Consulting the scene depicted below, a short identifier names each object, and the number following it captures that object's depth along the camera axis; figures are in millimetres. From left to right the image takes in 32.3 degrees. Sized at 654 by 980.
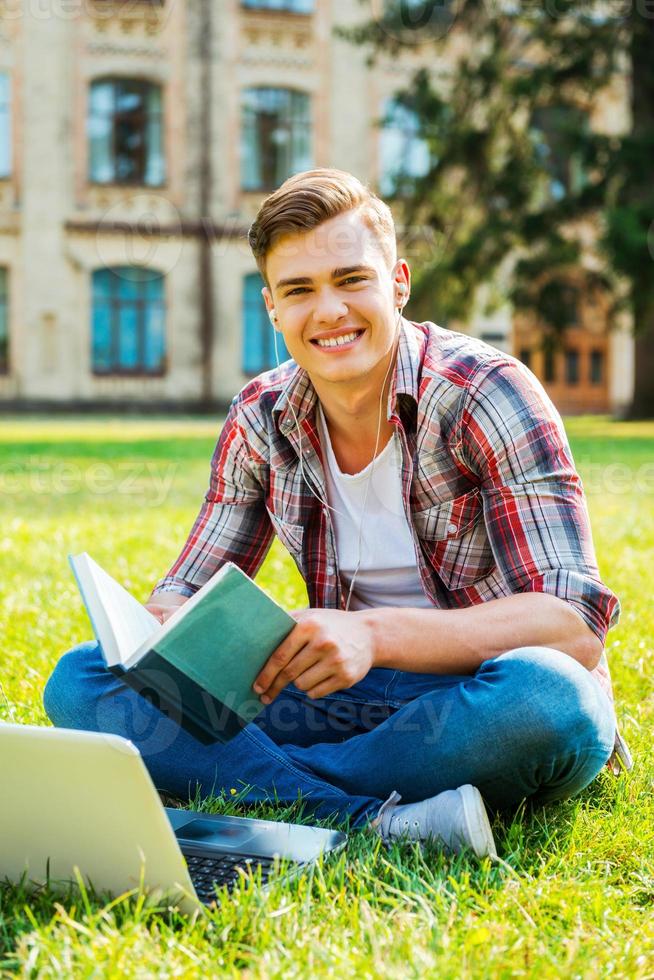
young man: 2008
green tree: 14141
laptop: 1628
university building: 19828
